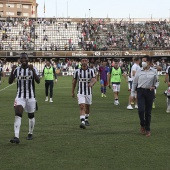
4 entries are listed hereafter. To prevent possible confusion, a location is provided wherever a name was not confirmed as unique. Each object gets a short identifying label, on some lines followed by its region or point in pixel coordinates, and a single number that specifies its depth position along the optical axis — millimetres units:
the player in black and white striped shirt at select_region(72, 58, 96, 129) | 14469
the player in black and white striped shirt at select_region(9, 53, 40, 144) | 11553
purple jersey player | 27484
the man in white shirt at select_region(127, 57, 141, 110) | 18406
